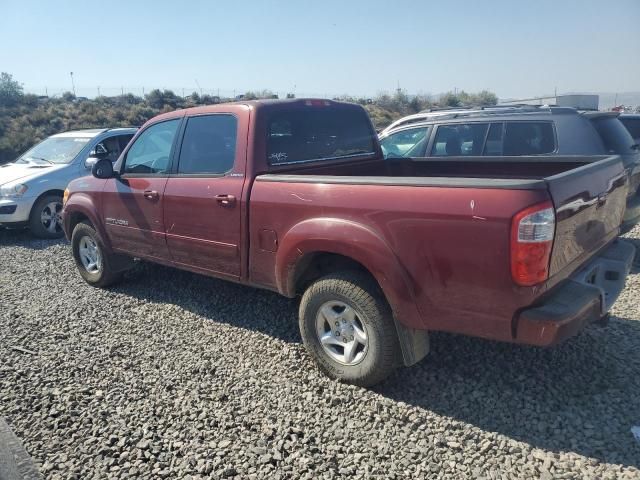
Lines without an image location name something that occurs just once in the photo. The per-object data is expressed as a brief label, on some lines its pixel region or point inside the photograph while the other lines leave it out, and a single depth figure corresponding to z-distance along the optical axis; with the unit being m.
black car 5.27
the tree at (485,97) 47.12
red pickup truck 2.62
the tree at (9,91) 35.80
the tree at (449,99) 45.27
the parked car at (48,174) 8.18
